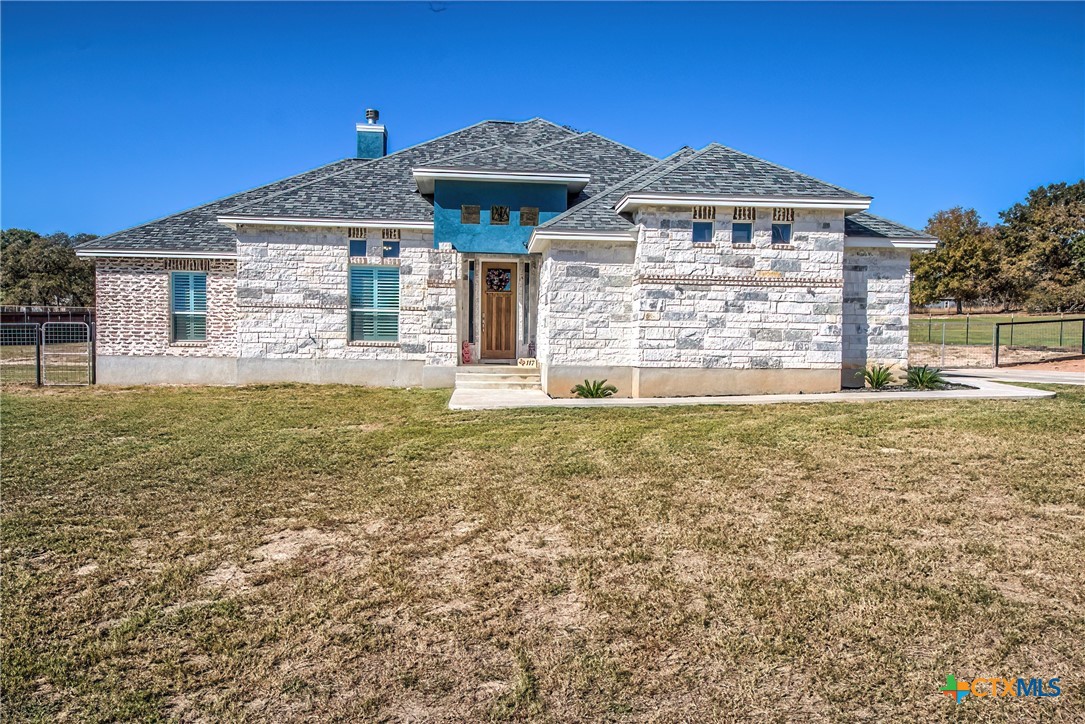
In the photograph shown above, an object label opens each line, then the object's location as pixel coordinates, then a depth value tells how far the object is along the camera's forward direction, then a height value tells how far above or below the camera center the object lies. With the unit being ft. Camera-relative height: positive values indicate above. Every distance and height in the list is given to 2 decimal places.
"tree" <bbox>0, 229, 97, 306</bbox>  165.48 +12.69
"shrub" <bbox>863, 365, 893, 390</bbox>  46.75 -2.76
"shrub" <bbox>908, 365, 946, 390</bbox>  46.09 -2.85
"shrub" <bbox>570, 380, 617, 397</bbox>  44.32 -3.71
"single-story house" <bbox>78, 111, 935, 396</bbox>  43.98 +3.96
